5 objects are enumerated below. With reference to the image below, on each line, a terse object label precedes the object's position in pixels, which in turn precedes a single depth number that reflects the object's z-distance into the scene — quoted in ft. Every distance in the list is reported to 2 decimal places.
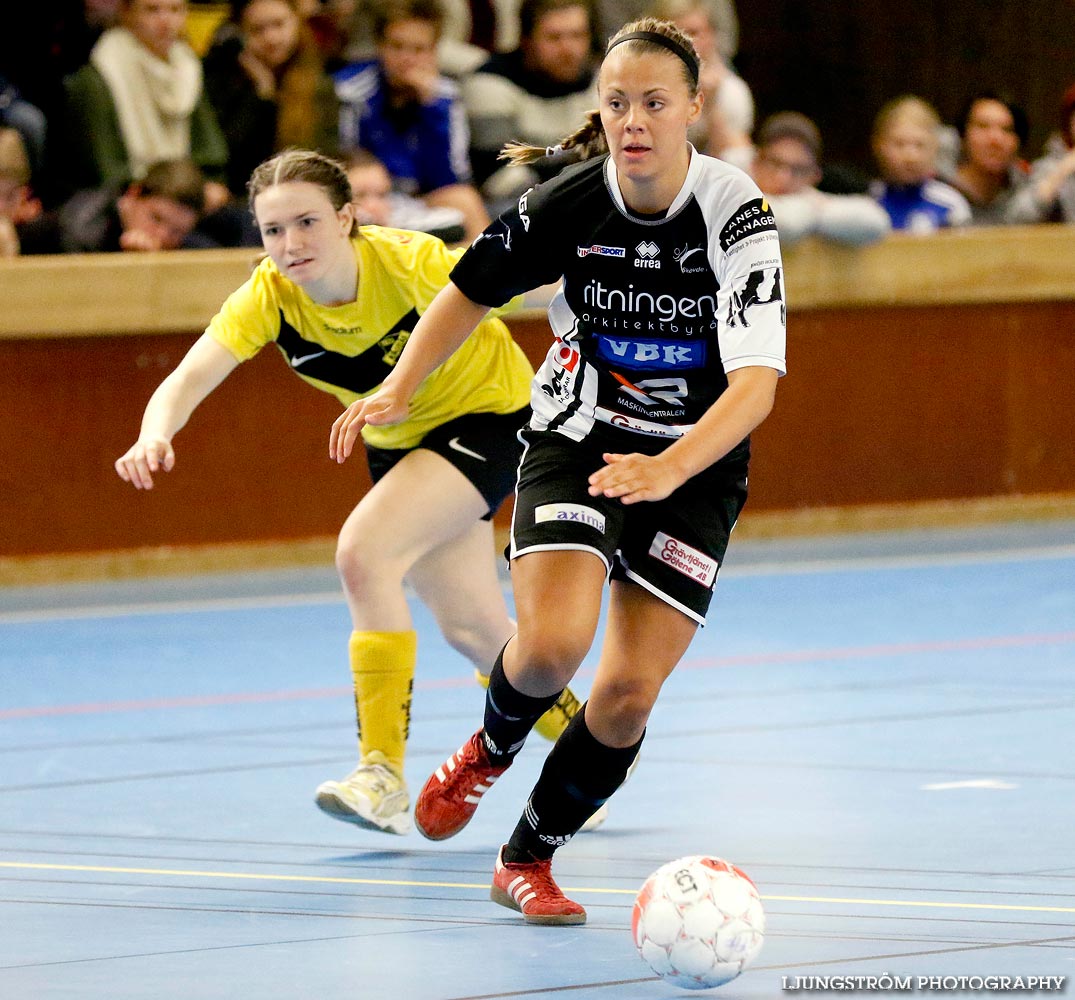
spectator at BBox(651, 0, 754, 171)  69.05
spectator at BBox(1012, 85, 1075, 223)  74.84
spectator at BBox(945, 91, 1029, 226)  76.59
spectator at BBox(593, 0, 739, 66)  71.15
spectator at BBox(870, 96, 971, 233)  72.54
